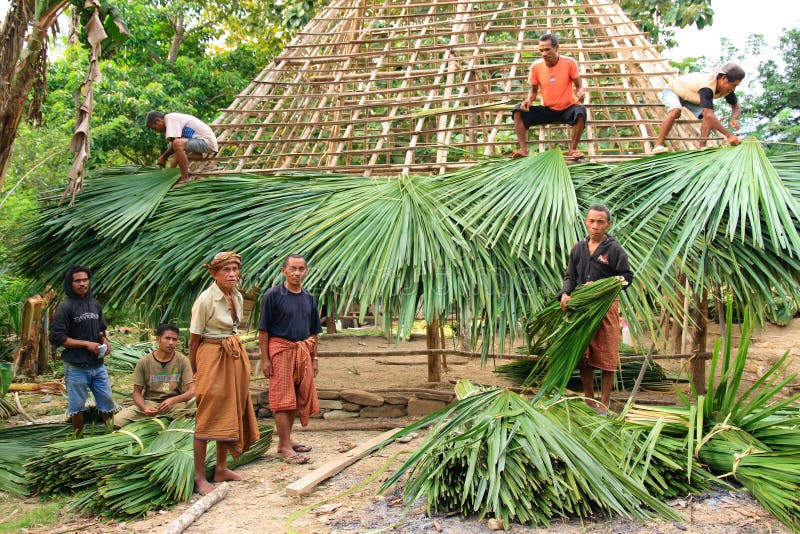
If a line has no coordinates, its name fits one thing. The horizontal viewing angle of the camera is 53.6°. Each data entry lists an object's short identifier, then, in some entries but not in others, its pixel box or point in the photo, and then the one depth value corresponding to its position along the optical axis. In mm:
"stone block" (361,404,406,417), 6340
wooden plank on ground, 4223
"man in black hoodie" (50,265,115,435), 5160
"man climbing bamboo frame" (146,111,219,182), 6660
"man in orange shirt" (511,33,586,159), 6035
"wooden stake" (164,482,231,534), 3738
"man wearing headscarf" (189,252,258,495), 4227
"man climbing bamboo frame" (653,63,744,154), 5762
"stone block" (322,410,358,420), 6375
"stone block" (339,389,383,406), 6316
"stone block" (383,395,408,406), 6312
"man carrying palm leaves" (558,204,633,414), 4383
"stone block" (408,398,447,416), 6236
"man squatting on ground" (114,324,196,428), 5082
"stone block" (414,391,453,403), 6238
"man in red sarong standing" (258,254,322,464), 4695
